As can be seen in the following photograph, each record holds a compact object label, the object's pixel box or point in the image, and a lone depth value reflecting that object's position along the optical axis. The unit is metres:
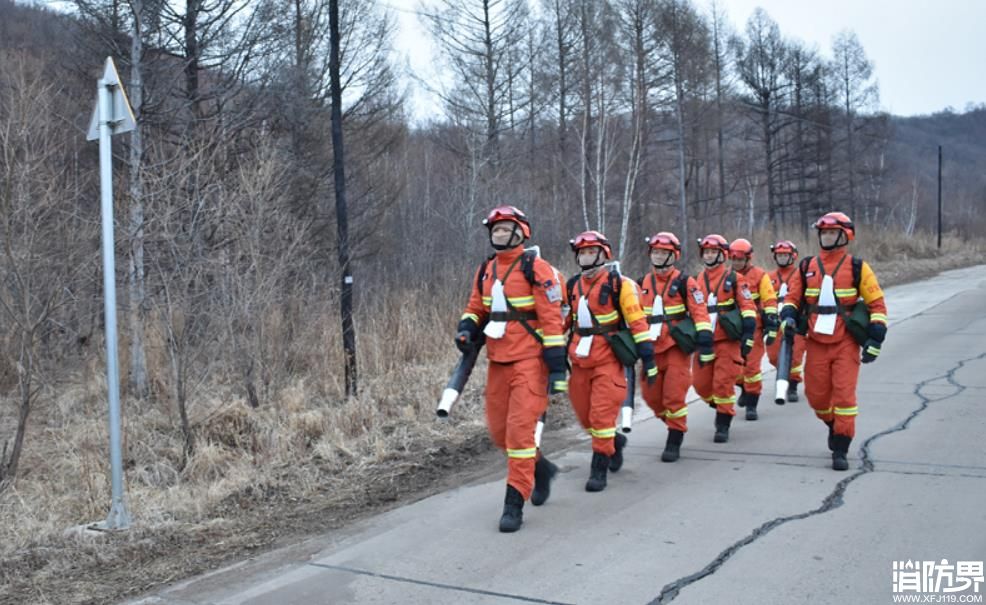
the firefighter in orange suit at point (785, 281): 11.60
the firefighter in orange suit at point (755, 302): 10.41
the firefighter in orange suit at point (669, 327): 8.36
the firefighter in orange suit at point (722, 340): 9.20
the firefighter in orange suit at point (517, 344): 6.44
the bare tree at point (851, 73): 52.25
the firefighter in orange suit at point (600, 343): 7.27
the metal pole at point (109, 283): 6.56
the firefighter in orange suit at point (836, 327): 7.69
